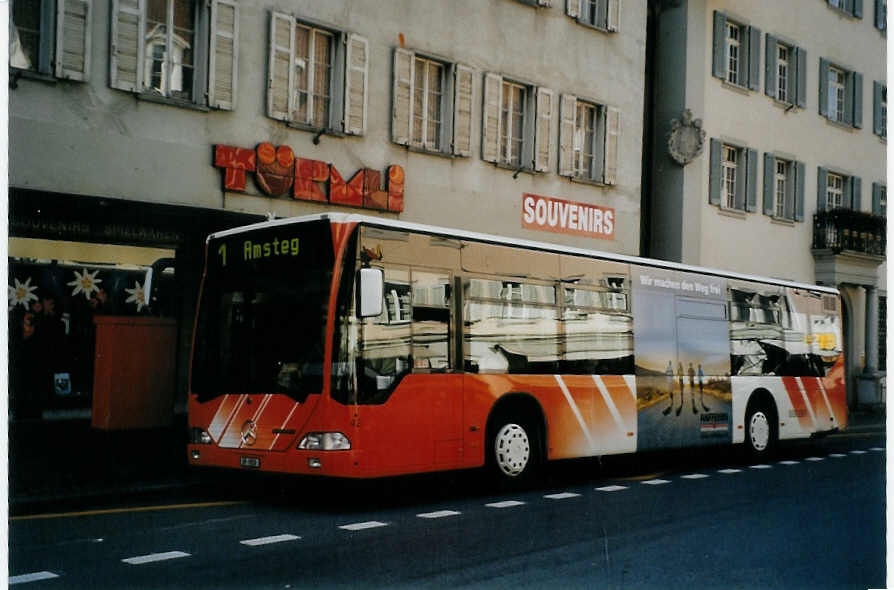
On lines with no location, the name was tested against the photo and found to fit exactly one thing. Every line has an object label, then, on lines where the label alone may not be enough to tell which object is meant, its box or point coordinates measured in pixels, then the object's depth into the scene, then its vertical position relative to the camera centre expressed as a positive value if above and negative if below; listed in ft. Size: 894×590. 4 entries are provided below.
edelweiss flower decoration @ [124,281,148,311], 54.03 +1.82
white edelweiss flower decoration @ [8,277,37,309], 40.11 +1.47
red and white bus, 35.99 -0.37
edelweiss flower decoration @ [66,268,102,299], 51.31 +2.23
